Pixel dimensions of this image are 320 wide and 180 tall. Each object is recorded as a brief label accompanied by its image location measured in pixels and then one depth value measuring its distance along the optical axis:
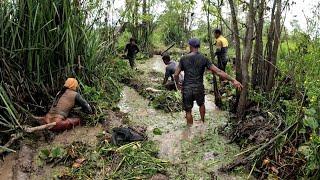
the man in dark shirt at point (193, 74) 4.08
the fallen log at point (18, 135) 3.44
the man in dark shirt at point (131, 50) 7.75
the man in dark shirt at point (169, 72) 5.84
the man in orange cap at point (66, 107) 4.00
